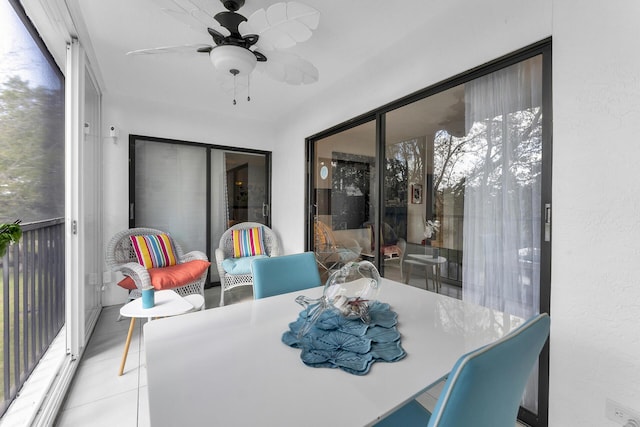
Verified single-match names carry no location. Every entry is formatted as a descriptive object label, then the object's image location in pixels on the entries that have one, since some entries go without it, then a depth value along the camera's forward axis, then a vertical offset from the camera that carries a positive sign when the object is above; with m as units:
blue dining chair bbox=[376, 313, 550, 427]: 0.53 -0.34
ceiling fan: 1.43 +0.98
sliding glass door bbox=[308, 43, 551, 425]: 1.62 +0.15
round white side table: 1.99 -0.69
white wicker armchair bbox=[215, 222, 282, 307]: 3.49 -0.53
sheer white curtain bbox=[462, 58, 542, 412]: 1.65 +0.10
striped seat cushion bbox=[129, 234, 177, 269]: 3.21 -0.44
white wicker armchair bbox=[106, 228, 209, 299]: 2.81 -0.54
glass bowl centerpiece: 1.19 -0.35
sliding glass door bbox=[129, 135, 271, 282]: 3.77 +0.32
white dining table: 0.68 -0.47
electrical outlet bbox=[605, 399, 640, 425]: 1.22 -0.87
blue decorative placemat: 0.90 -0.46
